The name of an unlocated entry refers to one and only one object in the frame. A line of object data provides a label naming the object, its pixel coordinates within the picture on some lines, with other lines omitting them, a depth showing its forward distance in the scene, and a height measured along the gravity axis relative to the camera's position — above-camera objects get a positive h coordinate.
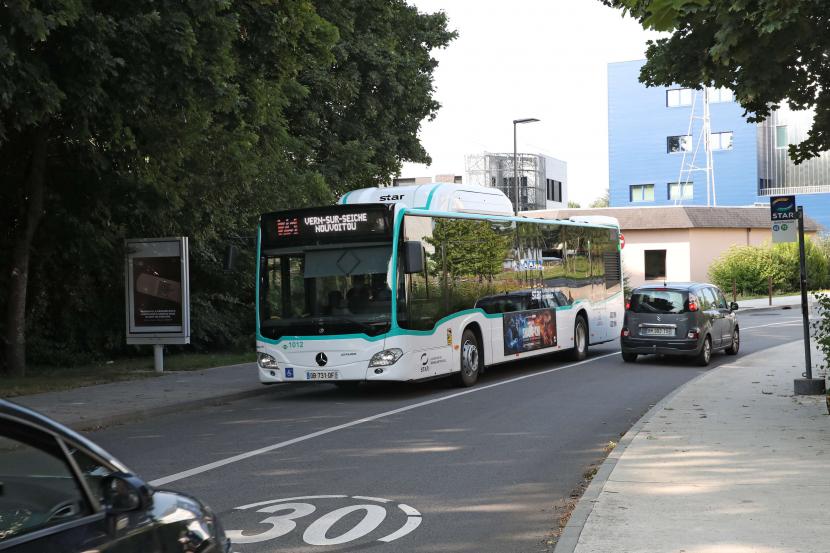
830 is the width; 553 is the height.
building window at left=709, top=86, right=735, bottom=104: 66.31 +13.29
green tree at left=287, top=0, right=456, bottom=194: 26.89 +5.67
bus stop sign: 14.44 +1.03
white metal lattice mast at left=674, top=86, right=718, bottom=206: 64.94 +8.96
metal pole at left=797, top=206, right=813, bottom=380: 14.14 -0.22
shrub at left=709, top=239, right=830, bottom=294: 51.00 +1.23
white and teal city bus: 14.50 +0.13
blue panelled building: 65.44 +9.55
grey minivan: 19.73 -0.63
